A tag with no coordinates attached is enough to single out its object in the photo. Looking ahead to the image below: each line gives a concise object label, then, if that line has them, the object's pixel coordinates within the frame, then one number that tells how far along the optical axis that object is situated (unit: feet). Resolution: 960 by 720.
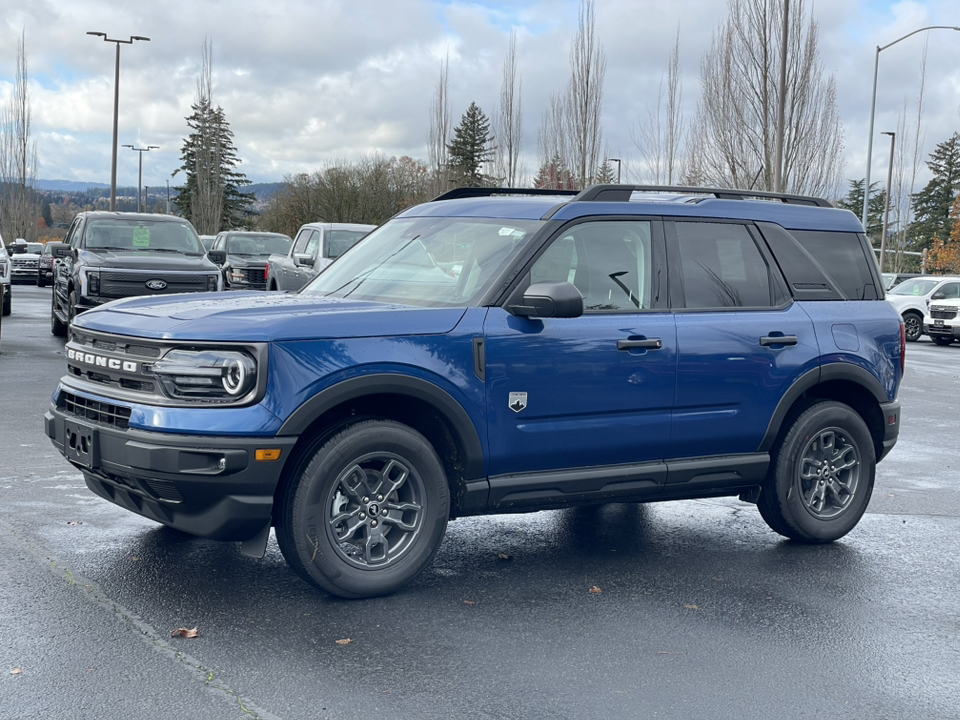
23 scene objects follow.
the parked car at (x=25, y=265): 143.84
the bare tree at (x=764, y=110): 100.89
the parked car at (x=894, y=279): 120.16
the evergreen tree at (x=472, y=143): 260.62
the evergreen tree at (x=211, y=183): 202.49
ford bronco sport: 15.97
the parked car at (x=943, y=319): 92.68
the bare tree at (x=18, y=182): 213.66
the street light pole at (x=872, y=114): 117.02
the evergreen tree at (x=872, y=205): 325.01
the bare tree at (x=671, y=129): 135.13
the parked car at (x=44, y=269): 125.23
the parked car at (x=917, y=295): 96.84
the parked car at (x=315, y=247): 62.95
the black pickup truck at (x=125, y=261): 52.80
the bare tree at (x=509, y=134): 152.25
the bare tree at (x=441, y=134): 167.12
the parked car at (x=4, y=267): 59.72
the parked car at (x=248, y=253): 82.07
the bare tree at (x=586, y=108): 135.23
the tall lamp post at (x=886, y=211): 176.06
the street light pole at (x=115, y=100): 139.44
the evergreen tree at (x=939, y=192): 282.64
